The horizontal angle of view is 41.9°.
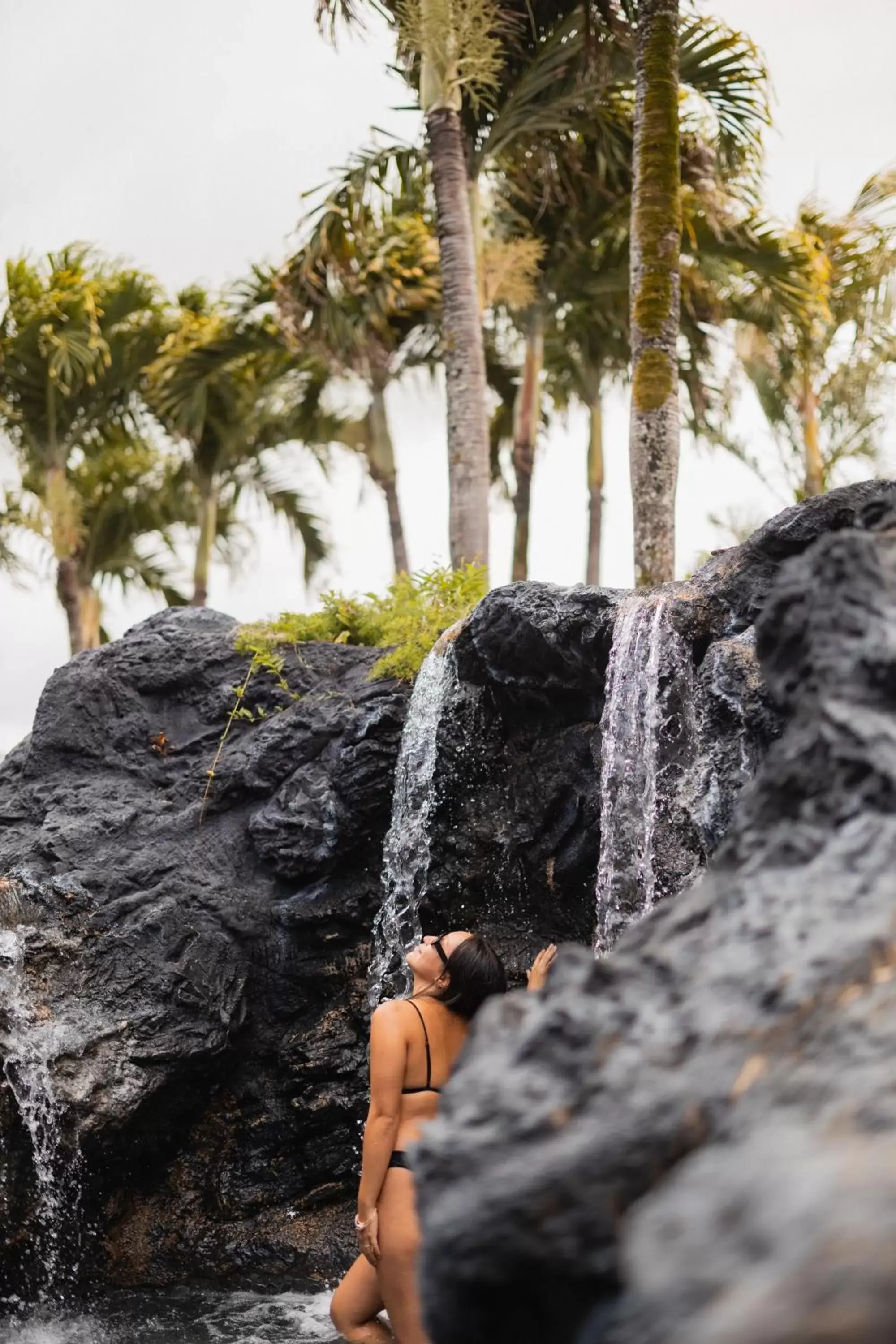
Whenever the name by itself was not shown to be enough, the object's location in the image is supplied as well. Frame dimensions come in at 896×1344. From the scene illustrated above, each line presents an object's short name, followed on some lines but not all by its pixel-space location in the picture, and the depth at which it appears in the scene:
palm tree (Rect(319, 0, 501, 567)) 11.62
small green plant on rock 8.27
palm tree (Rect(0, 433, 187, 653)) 22.08
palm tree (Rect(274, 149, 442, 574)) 13.41
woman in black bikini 3.89
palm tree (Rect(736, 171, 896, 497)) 16.47
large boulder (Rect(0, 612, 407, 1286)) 6.88
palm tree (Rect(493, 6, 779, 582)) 12.40
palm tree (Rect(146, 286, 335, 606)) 17.86
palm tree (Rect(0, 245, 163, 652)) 19.05
